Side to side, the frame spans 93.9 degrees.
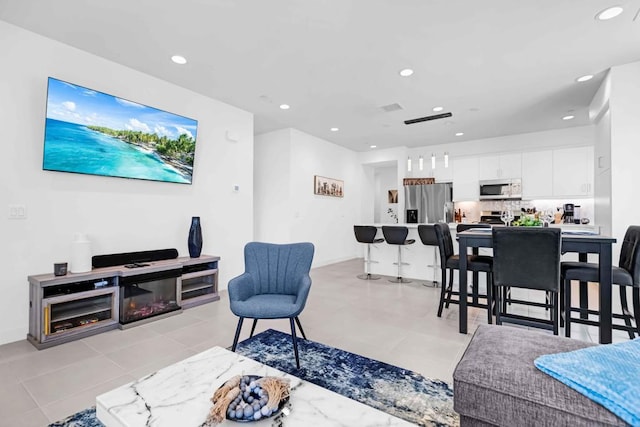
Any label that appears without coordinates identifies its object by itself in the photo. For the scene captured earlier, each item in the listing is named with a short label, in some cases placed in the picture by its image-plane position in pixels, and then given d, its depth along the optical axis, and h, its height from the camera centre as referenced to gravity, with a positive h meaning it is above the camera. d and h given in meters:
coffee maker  5.69 +0.27
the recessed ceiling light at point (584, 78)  3.60 +1.82
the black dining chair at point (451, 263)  3.03 -0.41
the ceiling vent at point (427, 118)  4.96 +1.81
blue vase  3.80 -0.25
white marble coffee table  1.07 -0.73
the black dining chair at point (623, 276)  2.50 -0.43
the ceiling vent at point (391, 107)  4.55 +1.80
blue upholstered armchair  2.50 -0.46
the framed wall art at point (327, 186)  6.45 +0.80
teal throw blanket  0.95 -0.53
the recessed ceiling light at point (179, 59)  3.22 +1.74
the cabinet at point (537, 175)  5.79 +1.00
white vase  2.82 -0.37
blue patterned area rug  1.66 -1.06
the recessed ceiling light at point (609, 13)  2.43 +1.78
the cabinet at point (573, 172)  5.46 +1.01
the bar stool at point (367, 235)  5.10 -0.22
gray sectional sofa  1.00 -0.60
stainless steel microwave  6.05 +0.74
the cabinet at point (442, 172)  6.85 +1.20
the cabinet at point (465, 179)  6.54 +1.00
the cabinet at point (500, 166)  6.09 +1.22
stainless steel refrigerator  6.78 +0.47
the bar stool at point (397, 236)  4.77 -0.22
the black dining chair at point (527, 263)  2.43 -0.32
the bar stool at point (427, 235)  4.50 -0.18
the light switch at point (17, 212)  2.66 +0.03
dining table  2.46 -0.31
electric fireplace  3.02 -0.84
